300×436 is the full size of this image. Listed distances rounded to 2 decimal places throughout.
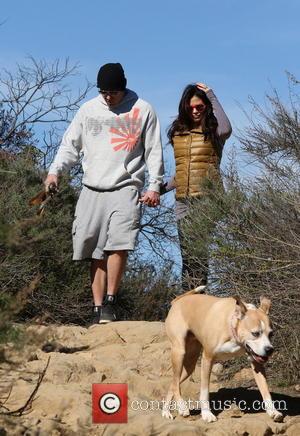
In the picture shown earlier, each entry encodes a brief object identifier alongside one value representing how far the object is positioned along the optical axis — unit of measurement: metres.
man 17.99
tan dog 13.48
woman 18.50
